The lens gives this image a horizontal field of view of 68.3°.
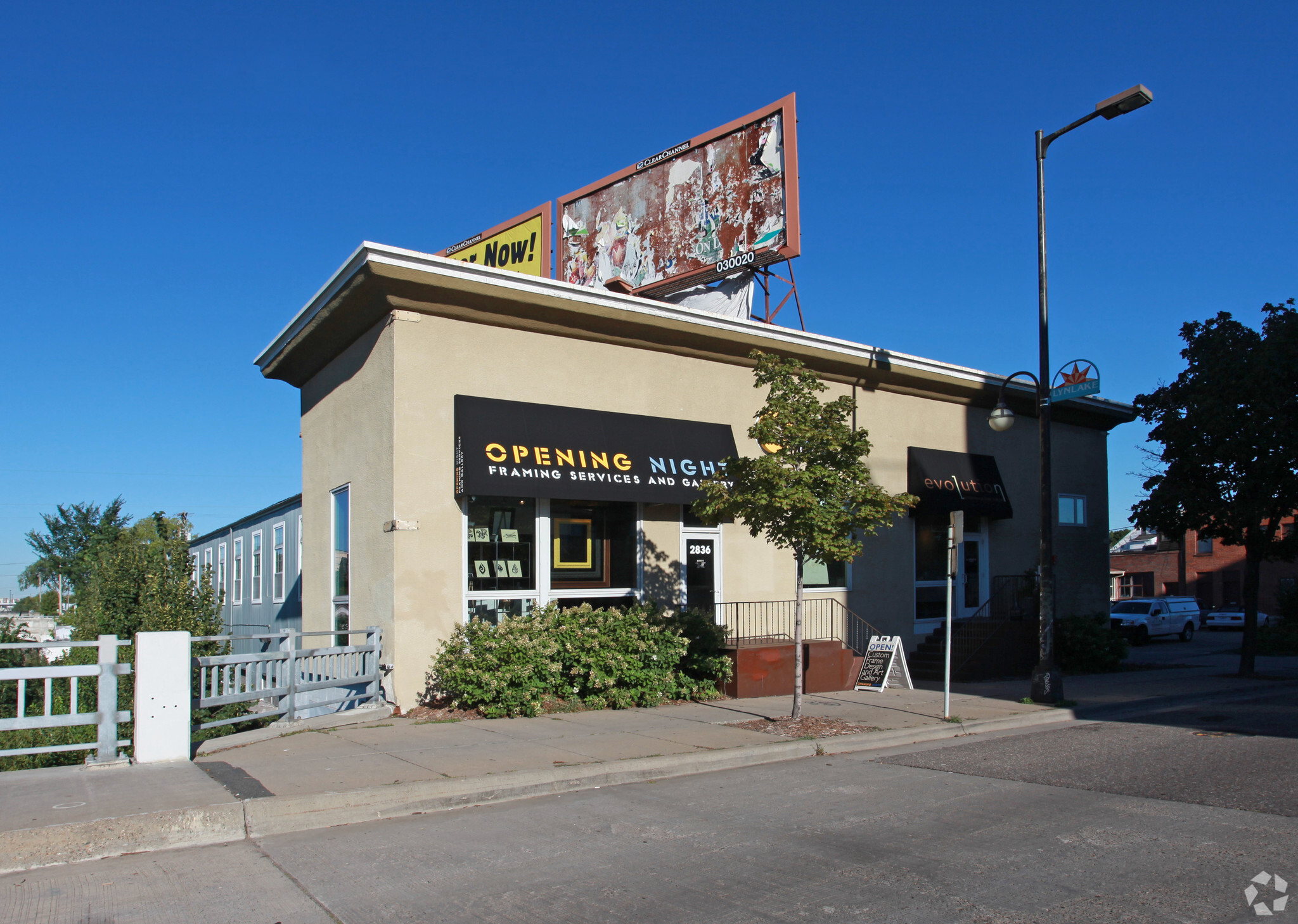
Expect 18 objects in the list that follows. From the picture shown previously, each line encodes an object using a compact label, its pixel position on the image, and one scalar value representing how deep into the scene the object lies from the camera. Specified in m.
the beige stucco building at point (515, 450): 13.05
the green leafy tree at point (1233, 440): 17.23
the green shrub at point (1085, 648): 19.64
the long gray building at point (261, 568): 25.33
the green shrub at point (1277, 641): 26.09
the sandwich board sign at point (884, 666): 15.41
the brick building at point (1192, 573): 54.16
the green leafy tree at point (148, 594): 21.56
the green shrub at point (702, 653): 13.98
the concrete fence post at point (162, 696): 8.92
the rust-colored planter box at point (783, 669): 14.33
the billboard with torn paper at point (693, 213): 18.94
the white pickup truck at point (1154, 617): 34.91
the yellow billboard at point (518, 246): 24.47
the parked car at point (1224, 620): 44.29
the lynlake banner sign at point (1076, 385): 14.62
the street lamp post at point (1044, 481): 14.30
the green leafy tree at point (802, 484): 11.38
